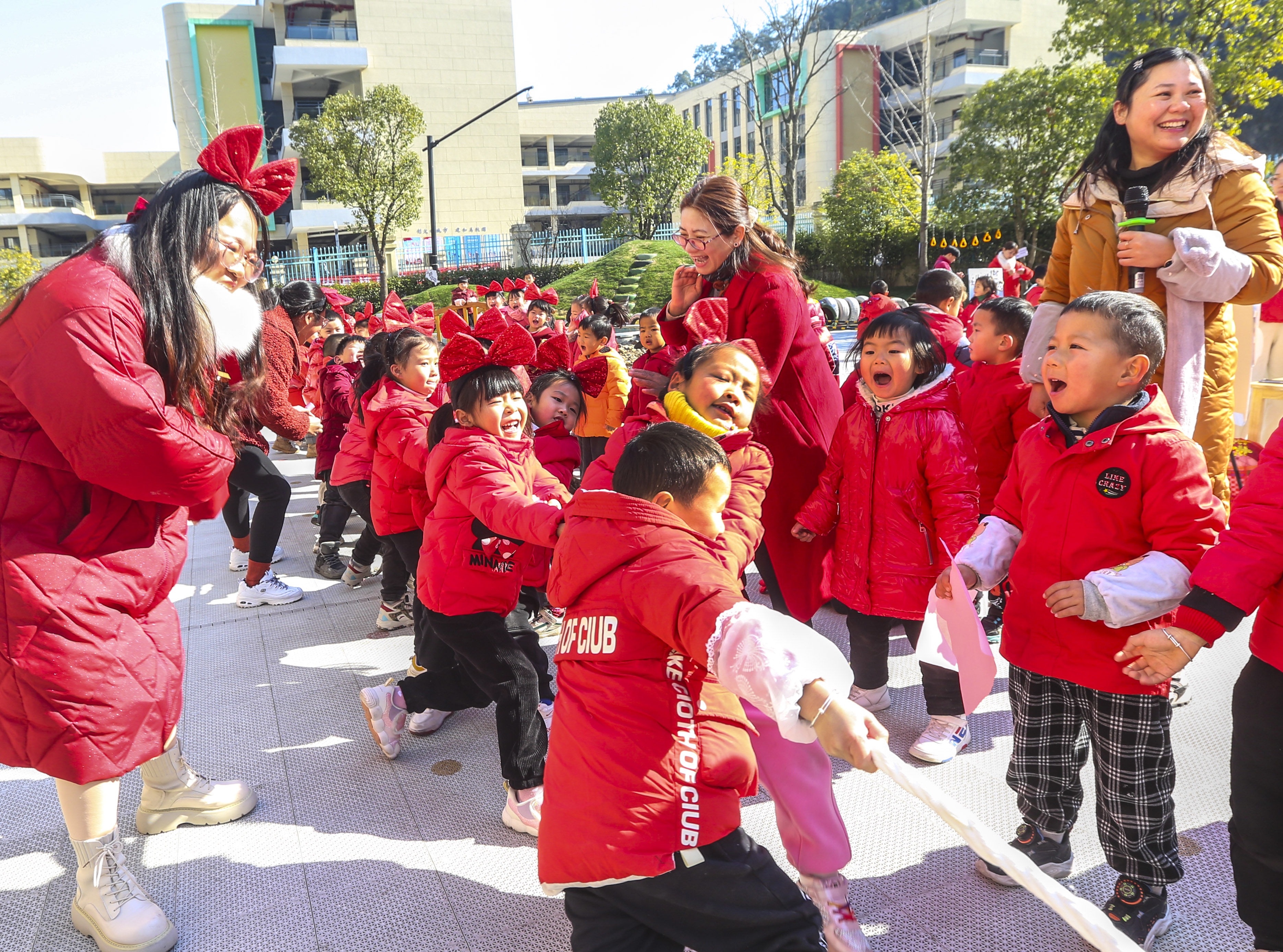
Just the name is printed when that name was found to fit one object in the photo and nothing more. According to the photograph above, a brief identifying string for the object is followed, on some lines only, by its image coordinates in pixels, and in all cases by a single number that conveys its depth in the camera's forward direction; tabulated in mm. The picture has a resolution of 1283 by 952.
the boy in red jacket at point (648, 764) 1453
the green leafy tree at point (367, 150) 21469
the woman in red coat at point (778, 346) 2908
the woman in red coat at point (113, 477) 1779
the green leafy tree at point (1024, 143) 21312
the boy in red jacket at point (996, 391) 3418
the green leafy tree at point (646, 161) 29328
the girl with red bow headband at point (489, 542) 2504
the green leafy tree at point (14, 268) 18703
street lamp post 16047
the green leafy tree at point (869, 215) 25359
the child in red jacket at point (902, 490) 2686
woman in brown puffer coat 2402
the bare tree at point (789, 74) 14430
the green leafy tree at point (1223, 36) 13461
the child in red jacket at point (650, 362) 2711
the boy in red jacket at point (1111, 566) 1756
